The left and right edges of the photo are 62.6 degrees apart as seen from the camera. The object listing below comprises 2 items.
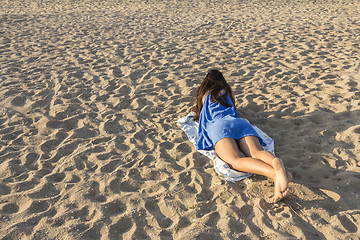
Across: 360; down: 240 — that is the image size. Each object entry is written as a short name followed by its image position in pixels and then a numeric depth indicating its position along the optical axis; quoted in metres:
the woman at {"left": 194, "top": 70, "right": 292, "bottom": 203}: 2.80
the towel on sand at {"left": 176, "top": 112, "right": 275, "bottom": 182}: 3.19
